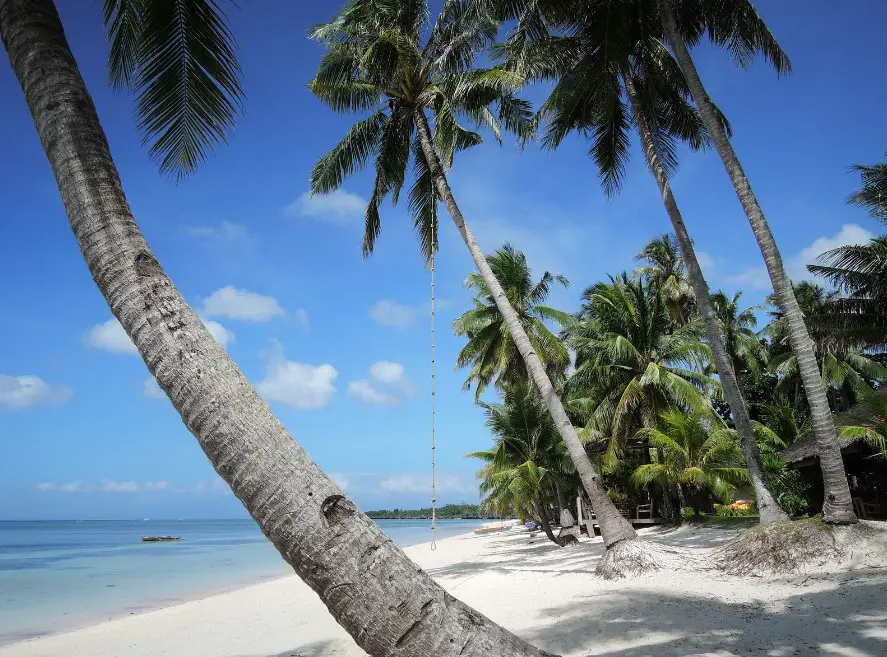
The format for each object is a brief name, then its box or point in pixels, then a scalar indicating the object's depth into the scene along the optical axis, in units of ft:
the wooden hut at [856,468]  43.29
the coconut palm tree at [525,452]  60.44
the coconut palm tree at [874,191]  50.15
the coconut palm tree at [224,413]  6.88
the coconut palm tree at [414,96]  39.99
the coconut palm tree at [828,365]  85.87
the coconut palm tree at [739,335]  88.99
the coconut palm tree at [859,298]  55.16
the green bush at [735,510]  81.01
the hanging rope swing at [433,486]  50.37
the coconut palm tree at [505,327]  68.85
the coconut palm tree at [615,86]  35.32
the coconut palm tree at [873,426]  35.17
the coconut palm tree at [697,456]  56.65
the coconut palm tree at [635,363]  63.05
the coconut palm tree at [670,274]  91.61
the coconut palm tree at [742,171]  26.86
